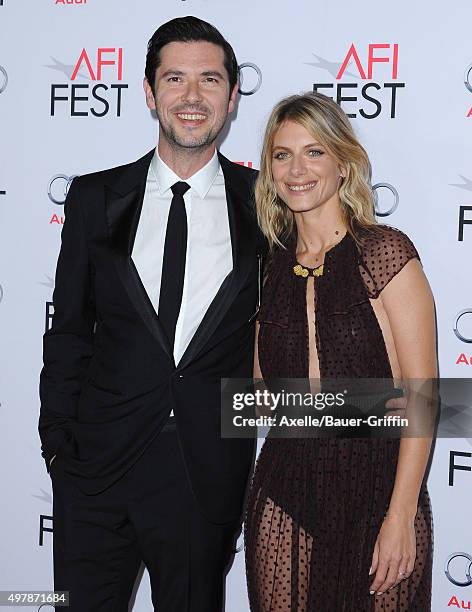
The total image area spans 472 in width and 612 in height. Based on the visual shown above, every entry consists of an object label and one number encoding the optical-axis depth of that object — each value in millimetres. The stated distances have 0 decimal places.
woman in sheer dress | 2137
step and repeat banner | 2719
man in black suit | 2277
